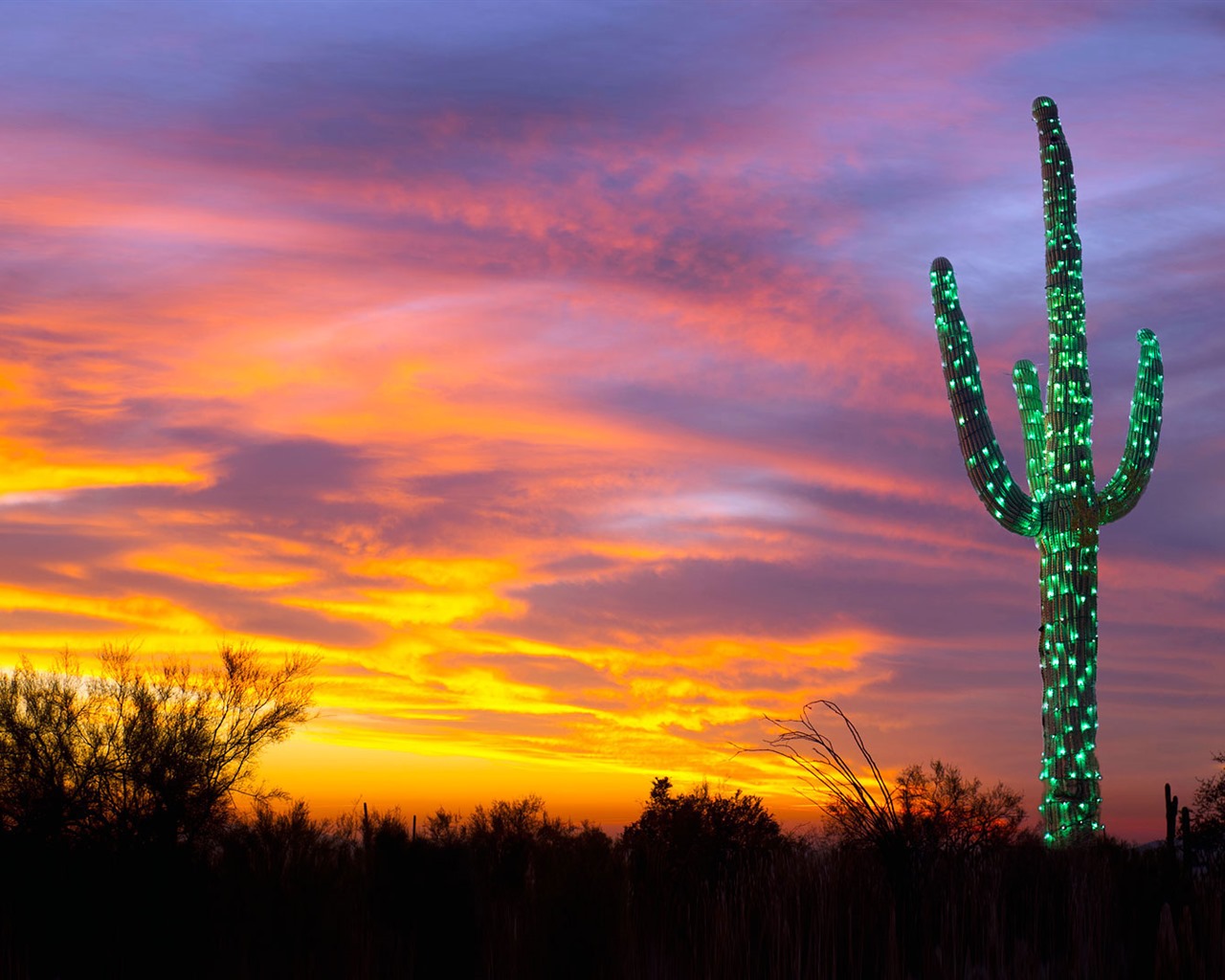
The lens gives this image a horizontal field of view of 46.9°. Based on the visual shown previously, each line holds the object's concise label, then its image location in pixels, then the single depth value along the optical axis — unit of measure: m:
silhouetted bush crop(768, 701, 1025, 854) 8.28
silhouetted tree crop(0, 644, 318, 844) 19.14
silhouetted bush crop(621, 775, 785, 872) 23.50
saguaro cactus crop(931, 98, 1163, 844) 21.83
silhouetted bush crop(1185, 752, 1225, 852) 23.28
